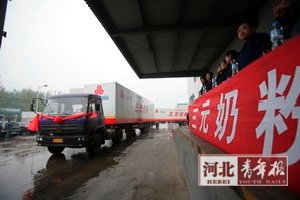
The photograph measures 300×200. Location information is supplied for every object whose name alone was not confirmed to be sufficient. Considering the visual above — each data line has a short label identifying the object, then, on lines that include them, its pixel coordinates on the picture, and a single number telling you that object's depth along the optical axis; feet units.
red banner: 3.29
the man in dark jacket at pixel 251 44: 6.67
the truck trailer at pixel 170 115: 69.34
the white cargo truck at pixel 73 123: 18.23
